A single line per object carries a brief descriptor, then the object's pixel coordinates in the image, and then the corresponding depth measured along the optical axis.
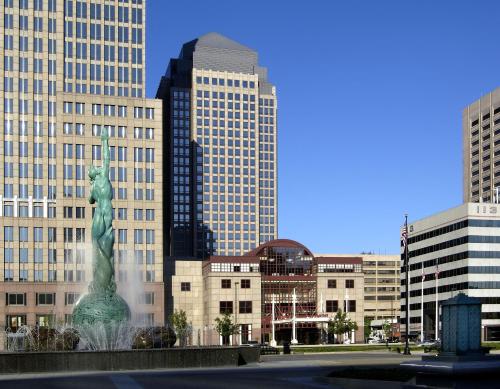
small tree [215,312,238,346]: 113.50
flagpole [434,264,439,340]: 125.00
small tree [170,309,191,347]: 110.51
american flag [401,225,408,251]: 68.75
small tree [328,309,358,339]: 123.56
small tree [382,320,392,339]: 163.73
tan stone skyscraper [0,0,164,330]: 122.88
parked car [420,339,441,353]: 68.62
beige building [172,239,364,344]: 130.38
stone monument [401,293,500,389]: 21.56
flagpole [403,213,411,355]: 62.29
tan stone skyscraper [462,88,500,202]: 191.25
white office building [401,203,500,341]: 136.00
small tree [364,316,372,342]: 181.38
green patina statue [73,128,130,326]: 52.53
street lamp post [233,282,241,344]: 127.50
